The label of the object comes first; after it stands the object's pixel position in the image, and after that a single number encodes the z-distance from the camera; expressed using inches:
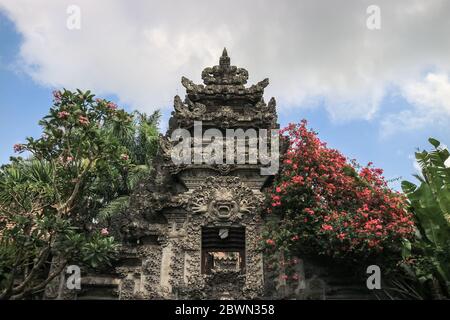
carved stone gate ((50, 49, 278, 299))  446.3
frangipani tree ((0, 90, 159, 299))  384.8
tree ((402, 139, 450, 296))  403.5
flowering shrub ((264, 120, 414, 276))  405.7
